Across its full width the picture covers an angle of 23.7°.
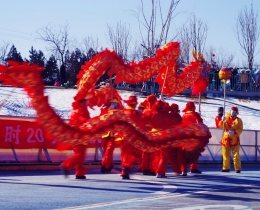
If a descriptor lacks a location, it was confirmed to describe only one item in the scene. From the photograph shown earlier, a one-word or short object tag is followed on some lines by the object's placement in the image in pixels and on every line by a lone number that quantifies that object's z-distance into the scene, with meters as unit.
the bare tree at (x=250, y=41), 47.53
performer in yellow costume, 17.62
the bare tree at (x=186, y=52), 47.79
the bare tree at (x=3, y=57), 57.11
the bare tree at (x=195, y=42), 45.90
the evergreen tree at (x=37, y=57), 58.56
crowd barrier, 16.91
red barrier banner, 16.91
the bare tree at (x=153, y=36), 31.05
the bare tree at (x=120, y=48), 43.60
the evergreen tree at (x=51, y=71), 54.66
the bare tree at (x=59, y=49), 50.25
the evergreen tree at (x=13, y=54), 57.09
